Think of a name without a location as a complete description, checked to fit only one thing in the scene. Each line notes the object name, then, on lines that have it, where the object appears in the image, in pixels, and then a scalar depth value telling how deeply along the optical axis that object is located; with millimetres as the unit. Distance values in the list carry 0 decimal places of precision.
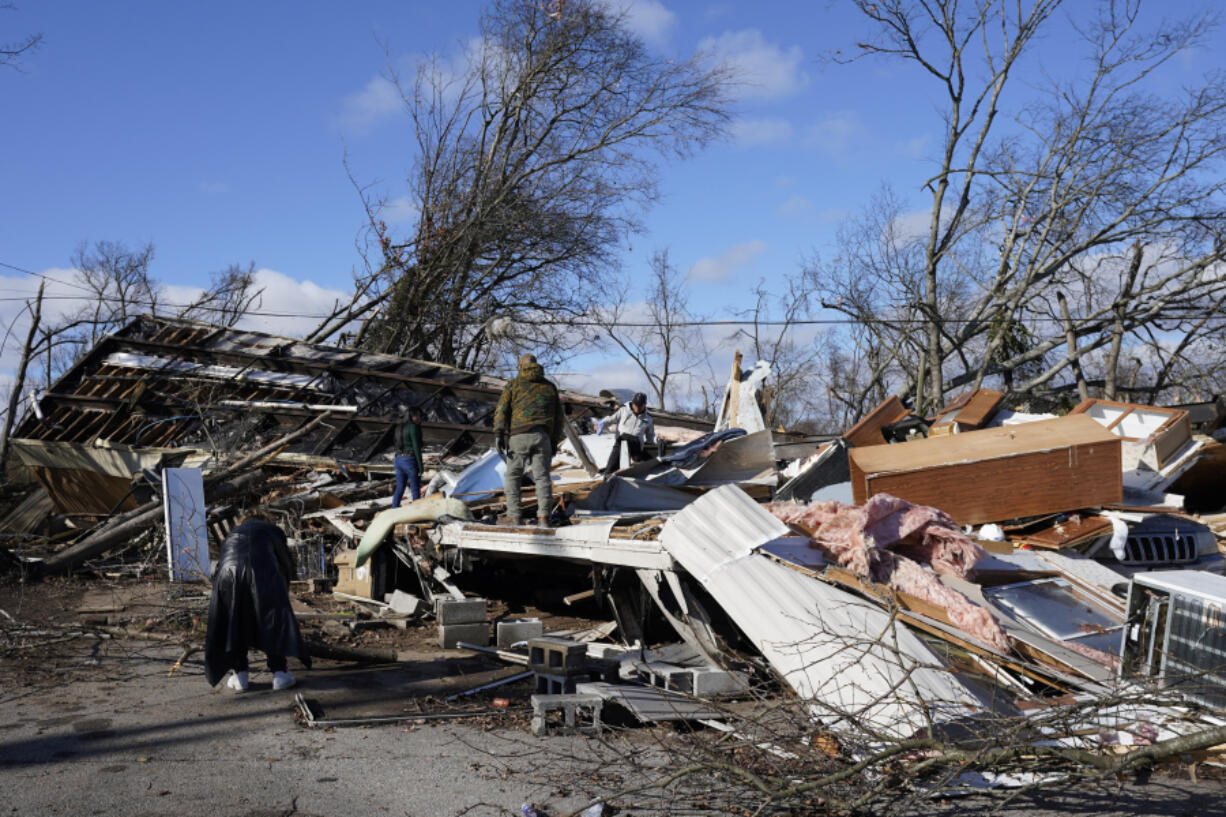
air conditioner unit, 4848
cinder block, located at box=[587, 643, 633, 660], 7523
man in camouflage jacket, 9039
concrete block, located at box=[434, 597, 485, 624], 8516
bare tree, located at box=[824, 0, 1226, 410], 19812
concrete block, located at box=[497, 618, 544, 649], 8352
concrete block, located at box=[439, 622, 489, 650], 8469
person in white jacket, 12164
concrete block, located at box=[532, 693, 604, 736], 5586
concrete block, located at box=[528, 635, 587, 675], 6215
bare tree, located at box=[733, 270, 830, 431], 32438
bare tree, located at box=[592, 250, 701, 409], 34844
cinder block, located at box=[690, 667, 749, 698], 6152
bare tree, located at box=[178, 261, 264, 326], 29088
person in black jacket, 6457
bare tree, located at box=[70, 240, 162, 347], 34506
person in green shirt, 12078
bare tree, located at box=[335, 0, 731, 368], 24312
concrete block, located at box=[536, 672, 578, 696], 6160
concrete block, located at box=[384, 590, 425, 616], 10031
